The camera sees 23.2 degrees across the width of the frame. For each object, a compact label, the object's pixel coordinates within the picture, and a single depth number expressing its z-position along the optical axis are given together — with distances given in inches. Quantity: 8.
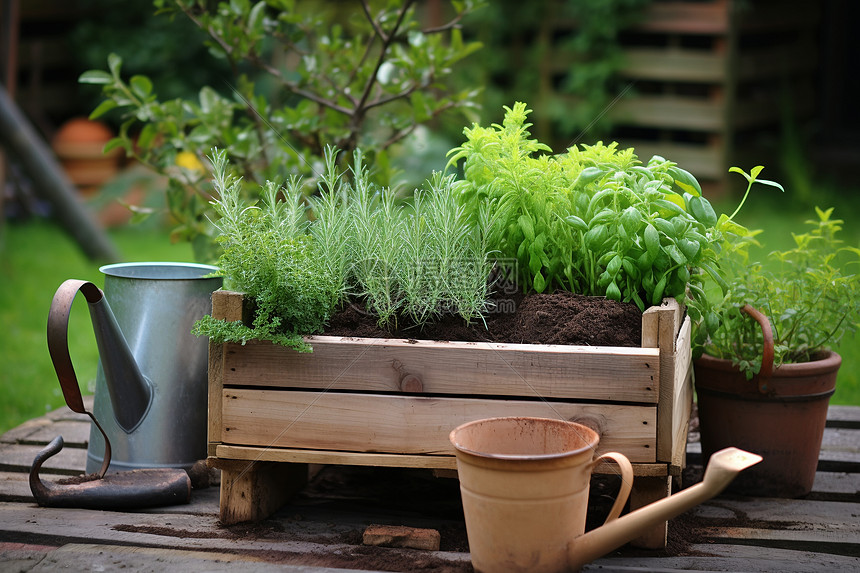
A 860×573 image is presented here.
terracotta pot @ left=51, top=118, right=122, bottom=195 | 237.5
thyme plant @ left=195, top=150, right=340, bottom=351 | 88.1
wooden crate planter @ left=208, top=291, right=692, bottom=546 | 87.2
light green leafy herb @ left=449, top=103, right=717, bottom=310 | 90.3
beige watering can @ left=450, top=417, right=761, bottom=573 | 81.6
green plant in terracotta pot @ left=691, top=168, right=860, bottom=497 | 94.1
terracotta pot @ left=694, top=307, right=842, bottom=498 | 94.0
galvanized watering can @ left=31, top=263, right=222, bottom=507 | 93.7
